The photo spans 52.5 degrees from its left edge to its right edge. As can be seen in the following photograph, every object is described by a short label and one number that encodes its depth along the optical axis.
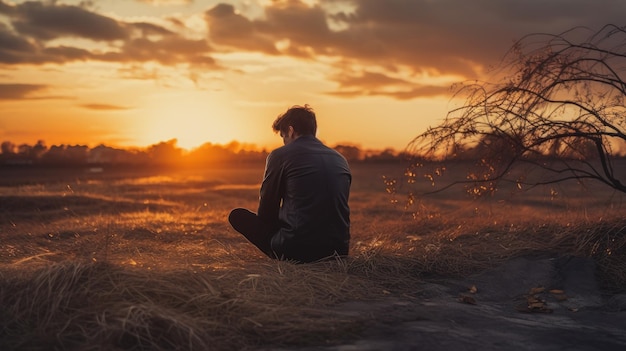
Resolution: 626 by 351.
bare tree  8.34
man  6.50
